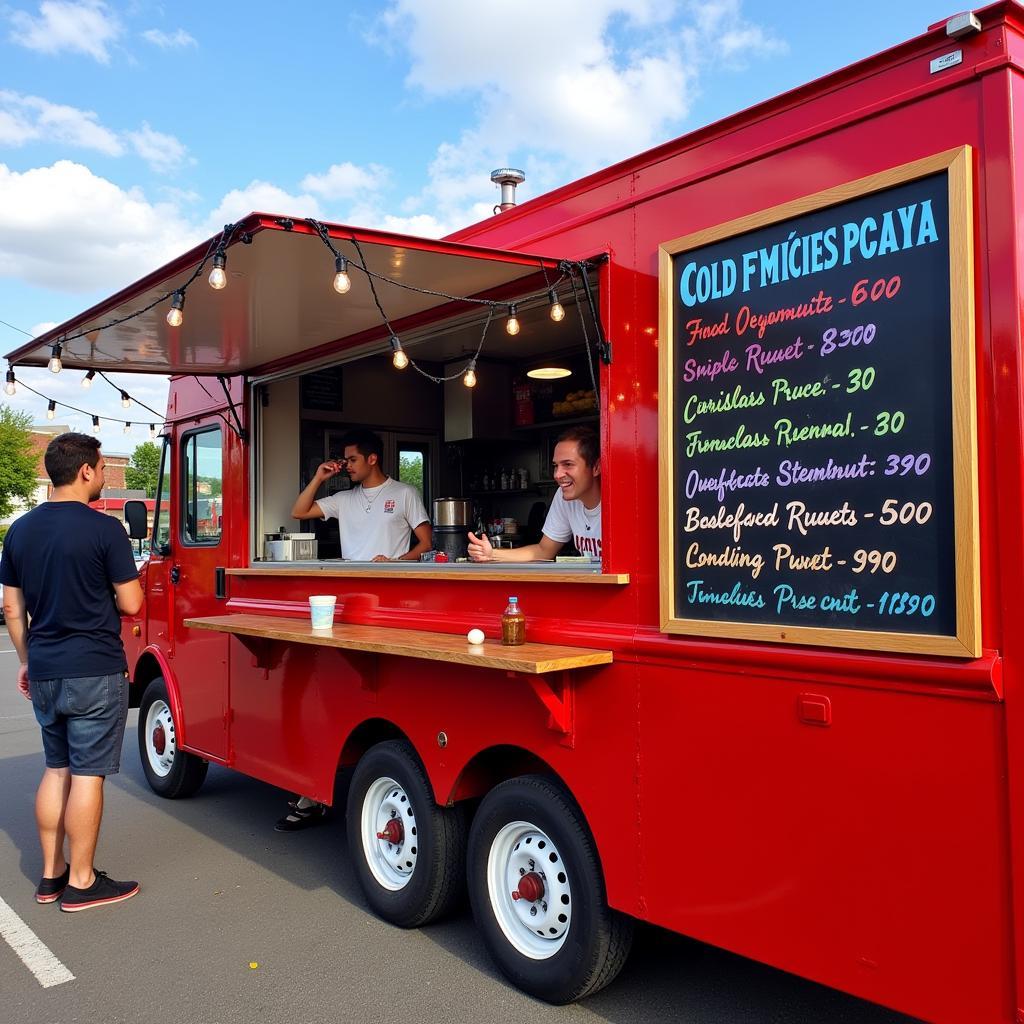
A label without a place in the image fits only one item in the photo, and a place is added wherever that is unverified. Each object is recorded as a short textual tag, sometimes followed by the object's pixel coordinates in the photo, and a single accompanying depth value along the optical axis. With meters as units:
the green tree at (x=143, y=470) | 57.50
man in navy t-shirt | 4.27
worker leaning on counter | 4.07
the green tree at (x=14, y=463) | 30.73
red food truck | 2.23
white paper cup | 4.24
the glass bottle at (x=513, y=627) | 3.32
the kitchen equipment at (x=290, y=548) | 5.32
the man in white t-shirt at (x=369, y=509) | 5.61
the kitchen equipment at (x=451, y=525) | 6.07
